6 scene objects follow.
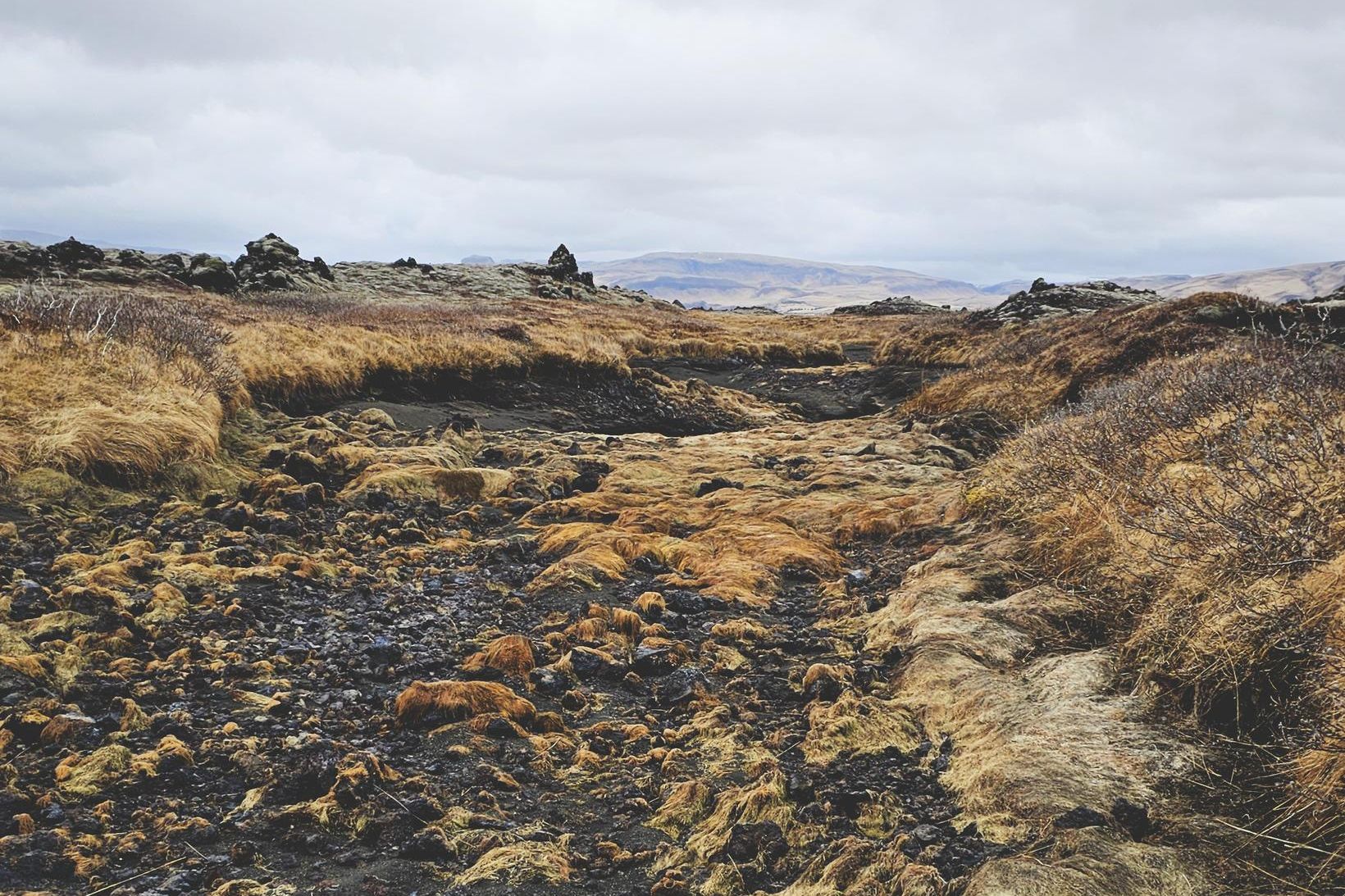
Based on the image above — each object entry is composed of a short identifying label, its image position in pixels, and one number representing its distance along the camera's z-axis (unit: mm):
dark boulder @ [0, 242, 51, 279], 42094
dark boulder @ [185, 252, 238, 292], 50219
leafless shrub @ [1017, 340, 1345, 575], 5441
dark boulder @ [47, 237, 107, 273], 48500
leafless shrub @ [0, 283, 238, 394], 13289
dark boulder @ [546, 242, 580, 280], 83938
